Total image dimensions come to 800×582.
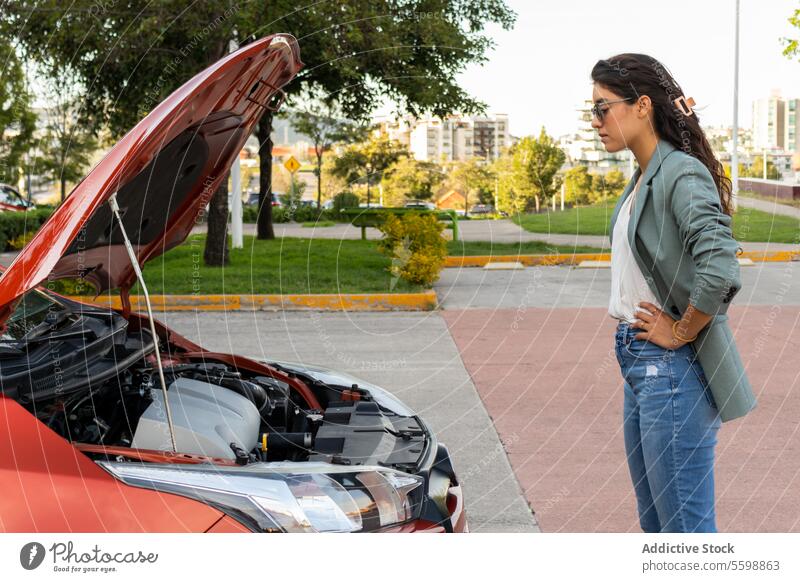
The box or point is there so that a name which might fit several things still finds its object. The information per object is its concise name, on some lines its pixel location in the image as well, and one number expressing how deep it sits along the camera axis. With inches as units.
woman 103.8
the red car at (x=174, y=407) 98.0
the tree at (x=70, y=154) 1144.8
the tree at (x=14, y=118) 684.1
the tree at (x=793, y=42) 521.4
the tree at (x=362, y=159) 882.1
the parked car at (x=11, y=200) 1160.4
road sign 1092.8
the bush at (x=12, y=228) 782.5
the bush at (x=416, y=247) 476.4
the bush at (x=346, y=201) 1039.8
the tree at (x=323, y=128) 742.5
